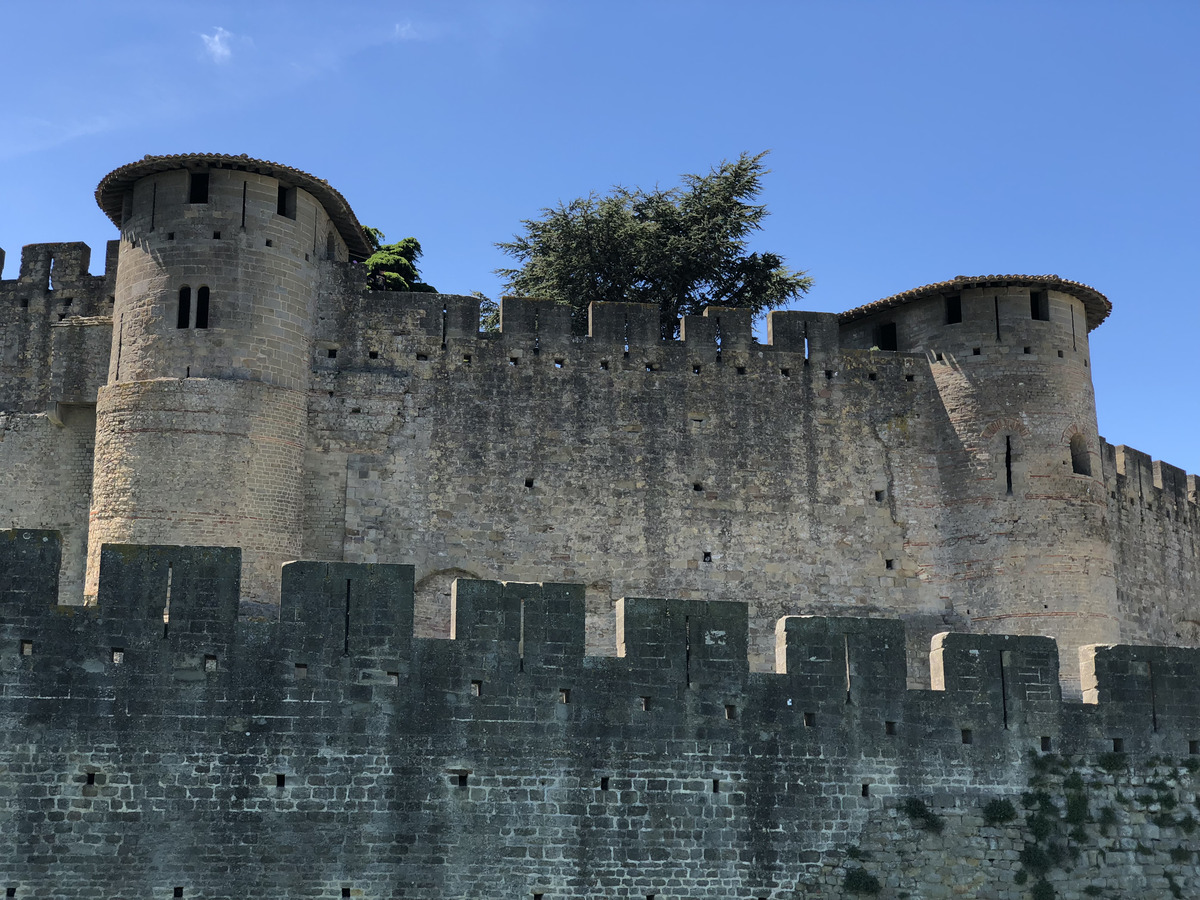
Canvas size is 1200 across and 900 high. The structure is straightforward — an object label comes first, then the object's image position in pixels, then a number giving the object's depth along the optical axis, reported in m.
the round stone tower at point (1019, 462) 26.53
